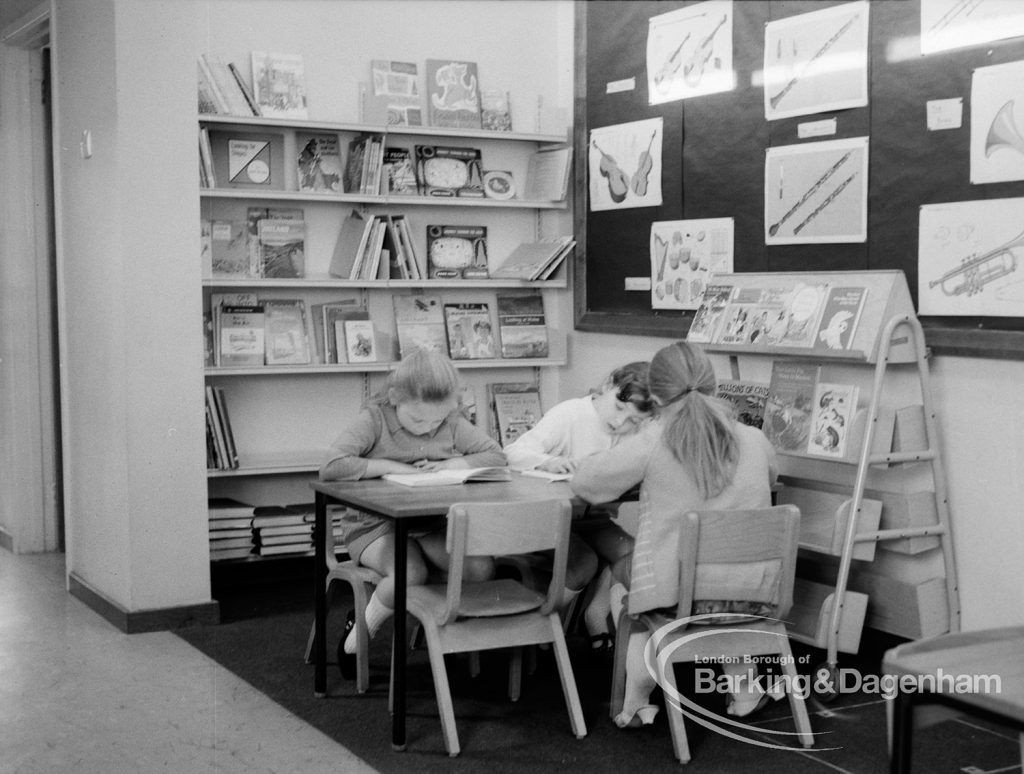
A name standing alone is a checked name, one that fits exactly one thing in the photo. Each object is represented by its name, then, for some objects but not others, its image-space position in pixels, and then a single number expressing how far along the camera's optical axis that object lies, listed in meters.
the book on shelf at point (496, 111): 5.96
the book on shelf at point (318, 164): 5.58
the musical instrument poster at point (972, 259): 3.92
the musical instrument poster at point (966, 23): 3.89
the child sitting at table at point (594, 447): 4.15
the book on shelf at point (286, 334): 5.50
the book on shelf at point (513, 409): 6.12
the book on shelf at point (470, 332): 5.92
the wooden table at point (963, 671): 1.78
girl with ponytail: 3.38
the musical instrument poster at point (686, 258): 5.14
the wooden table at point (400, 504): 3.40
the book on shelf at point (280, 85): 5.48
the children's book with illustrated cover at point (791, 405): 4.37
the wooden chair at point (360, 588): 3.89
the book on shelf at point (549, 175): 5.95
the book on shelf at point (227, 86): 5.29
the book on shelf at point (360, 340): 5.66
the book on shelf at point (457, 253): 5.90
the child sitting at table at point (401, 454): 3.88
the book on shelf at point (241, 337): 5.41
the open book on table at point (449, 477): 3.85
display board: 4.09
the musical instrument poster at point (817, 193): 4.48
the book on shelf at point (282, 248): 5.53
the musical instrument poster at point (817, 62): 4.44
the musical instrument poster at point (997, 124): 3.88
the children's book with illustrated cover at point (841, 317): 4.20
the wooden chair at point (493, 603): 3.33
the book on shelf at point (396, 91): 5.74
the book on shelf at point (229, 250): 5.41
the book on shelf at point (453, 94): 5.84
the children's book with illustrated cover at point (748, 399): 4.58
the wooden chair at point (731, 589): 3.30
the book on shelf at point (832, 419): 4.23
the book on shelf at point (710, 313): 4.75
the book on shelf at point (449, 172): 5.81
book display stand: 4.04
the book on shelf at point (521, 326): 6.05
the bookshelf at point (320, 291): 5.44
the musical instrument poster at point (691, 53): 5.09
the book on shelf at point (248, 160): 5.42
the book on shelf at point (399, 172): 5.71
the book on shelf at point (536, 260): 5.91
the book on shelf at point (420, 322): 5.80
